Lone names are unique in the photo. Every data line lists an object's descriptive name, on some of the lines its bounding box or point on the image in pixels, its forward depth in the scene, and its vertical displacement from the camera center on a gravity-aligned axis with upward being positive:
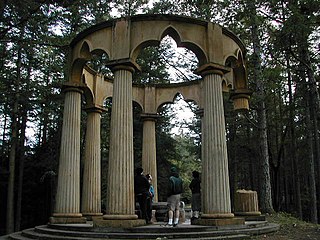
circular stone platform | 9.88 -1.49
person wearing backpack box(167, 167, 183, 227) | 11.62 -0.49
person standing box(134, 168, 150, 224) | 12.18 -0.23
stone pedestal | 14.90 -0.99
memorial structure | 11.23 +2.68
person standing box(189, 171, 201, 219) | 13.16 -0.52
